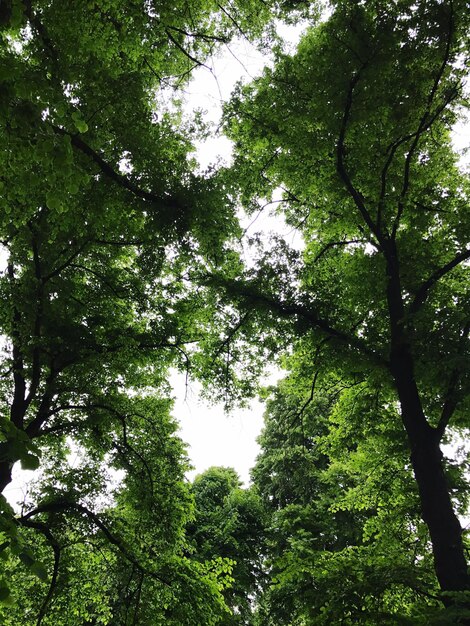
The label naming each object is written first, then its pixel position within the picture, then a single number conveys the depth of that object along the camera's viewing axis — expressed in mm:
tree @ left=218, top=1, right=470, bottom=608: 6125
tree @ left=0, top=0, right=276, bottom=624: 6086
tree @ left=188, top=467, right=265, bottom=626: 16359
